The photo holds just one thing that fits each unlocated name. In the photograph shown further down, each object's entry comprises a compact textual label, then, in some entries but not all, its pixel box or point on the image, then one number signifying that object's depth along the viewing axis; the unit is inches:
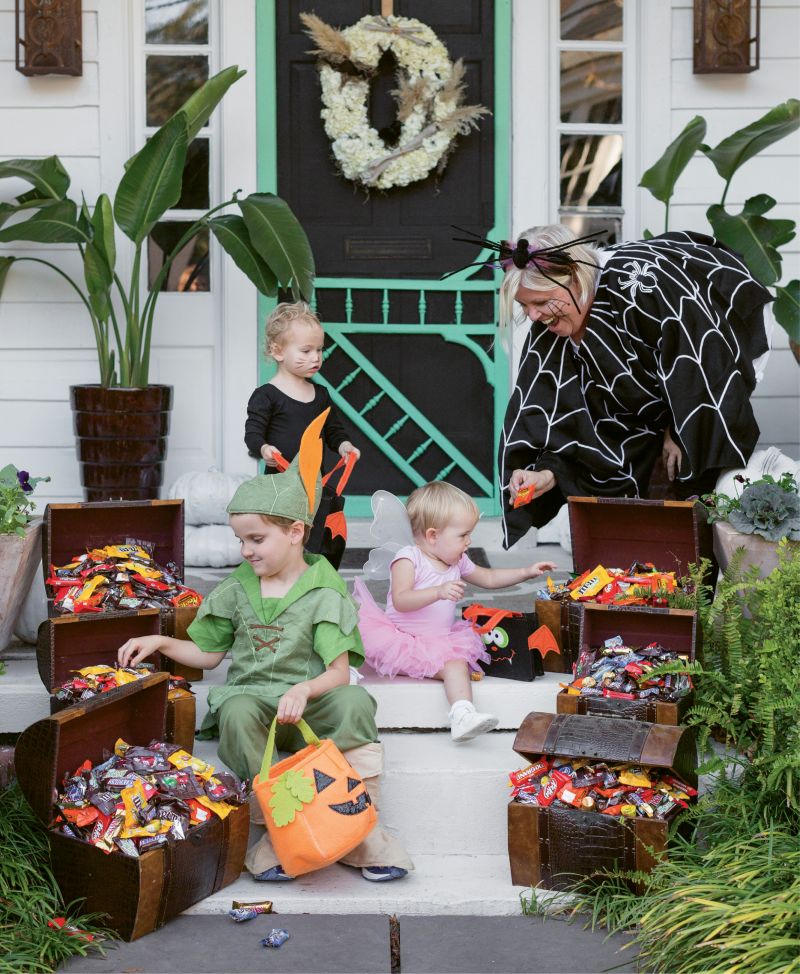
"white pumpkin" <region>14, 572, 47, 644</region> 151.6
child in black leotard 164.2
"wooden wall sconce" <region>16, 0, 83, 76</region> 211.3
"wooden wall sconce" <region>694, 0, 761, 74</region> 215.6
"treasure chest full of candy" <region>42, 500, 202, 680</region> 138.9
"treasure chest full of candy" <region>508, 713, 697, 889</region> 115.4
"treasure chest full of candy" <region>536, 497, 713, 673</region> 142.9
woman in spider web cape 151.7
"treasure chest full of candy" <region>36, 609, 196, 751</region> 128.0
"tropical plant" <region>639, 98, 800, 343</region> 197.6
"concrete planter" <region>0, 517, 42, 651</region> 143.7
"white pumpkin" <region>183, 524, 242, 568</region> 199.9
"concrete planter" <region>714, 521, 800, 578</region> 142.6
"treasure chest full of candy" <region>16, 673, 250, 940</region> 109.2
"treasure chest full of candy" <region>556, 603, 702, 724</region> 127.3
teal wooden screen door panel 221.1
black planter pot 204.5
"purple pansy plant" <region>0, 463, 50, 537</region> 144.9
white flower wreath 217.5
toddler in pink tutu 142.1
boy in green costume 124.3
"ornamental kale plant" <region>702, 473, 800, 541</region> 141.3
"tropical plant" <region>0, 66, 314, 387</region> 196.9
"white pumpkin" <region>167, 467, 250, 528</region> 206.4
